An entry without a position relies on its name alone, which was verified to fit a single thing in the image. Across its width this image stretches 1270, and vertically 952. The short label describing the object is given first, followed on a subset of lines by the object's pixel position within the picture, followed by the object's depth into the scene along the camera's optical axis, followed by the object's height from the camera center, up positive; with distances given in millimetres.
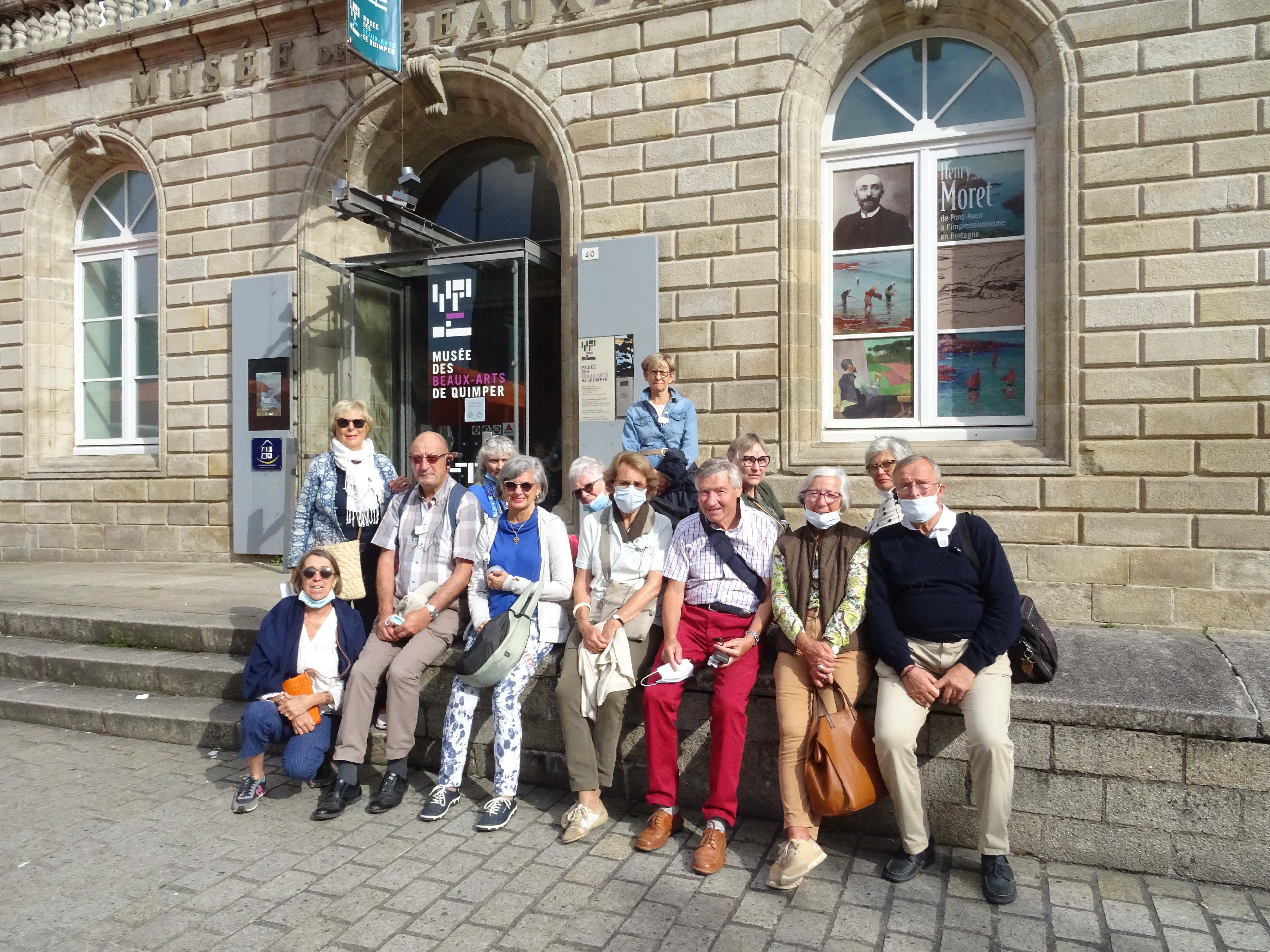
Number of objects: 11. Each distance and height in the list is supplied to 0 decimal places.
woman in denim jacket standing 5875 +290
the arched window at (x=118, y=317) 10766 +1885
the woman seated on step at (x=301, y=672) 4293 -1105
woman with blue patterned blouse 5066 -200
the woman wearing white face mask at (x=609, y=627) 4039 -820
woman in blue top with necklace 4285 -658
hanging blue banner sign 8094 +4199
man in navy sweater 3490 -815
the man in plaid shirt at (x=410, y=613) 4297 -815
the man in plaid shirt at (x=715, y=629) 3842 -818
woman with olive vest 3740 -727
